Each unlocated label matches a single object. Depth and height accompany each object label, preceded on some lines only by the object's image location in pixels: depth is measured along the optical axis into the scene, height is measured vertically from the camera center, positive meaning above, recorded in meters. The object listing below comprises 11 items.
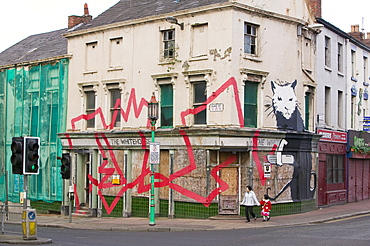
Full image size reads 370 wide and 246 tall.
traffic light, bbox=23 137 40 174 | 17.83 -0.43
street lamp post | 24.00 +1.15
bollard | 18.19 -2.51
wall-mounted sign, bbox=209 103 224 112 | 25.72 +1.56
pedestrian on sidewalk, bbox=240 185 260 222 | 24.48 -2.33
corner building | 25.88 +1.69
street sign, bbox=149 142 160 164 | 23.94 -0.40
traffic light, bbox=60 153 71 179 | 26.25 -1.07
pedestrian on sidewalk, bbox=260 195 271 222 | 24.66 -2.60
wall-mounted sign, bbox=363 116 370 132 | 35.03 +1.21
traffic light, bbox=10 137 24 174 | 17.70 -0.40
